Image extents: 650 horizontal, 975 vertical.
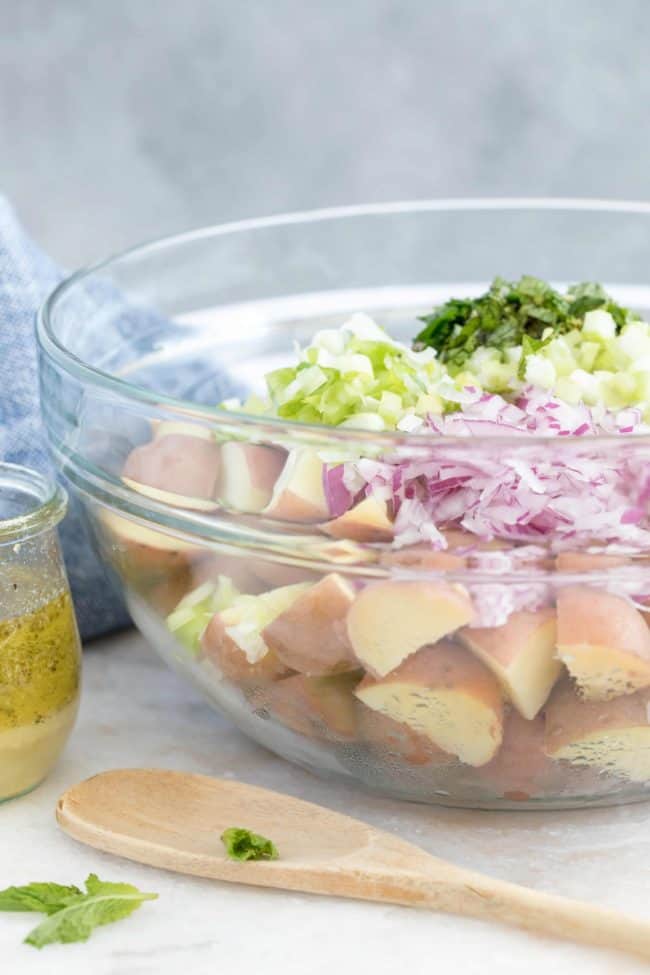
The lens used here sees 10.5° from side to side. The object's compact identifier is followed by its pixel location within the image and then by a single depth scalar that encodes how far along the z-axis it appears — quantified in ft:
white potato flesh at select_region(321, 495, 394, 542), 3.09
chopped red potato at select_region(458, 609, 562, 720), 3.06
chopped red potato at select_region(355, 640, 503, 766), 3.08
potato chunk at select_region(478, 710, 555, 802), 3.12
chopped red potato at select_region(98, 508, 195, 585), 3.25
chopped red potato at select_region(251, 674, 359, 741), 3.16
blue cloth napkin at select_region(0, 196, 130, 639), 3.62
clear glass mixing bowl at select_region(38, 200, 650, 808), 3.07
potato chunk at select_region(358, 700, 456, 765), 3.15
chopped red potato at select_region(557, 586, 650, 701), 3.06
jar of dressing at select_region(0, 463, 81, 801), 3.26
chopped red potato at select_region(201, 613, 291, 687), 3.19
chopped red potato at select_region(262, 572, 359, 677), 3.10
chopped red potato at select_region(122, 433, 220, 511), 3.16
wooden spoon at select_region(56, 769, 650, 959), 3.04
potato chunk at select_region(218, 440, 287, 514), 3.12
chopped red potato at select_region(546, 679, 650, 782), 3.10
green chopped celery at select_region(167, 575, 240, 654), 3.22
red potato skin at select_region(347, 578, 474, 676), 3.07
